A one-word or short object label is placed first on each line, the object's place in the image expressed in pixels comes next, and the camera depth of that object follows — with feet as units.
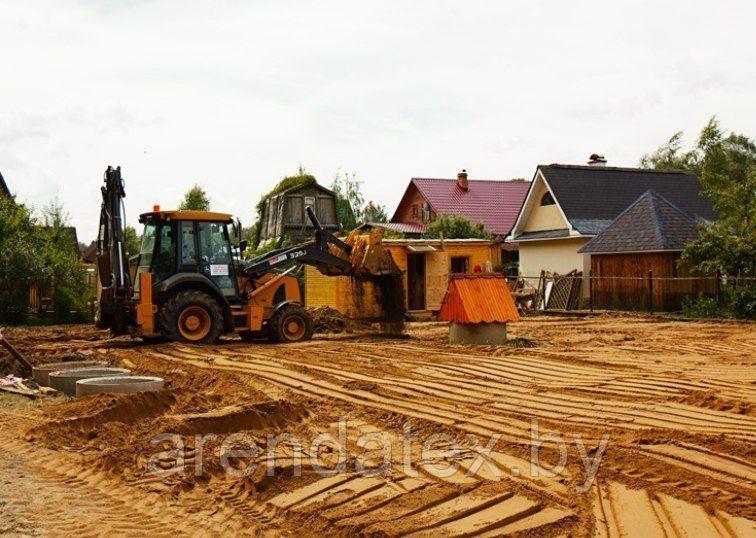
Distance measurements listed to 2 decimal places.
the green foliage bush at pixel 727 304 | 72.02
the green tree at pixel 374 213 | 210.18
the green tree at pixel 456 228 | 127.54
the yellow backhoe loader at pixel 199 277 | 52.60
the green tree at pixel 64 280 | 85.97
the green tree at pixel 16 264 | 80.74
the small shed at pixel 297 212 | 147.02
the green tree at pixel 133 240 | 161.52
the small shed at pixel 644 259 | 83.97
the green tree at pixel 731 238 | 75.00
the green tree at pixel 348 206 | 162.40
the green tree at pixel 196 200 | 179.93
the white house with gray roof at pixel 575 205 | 107.04
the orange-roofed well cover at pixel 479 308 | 49.62
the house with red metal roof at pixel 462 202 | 144.66
